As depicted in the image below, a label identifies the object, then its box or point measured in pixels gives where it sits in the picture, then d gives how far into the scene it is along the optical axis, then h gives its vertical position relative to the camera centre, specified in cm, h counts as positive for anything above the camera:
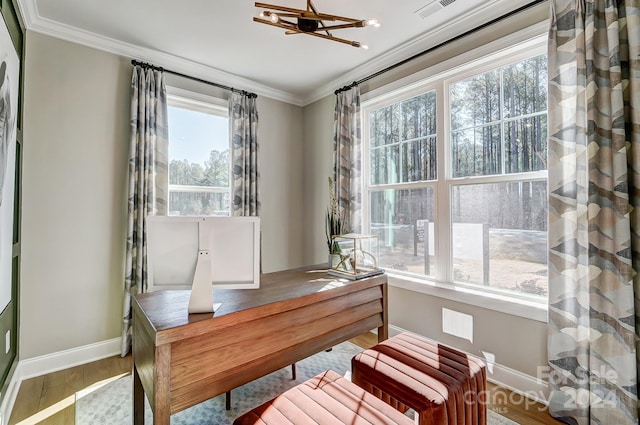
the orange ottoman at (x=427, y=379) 129 -76
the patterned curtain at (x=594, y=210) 163 +2
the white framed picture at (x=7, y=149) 171 +42
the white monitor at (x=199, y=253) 138 -17
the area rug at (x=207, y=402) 188 -125
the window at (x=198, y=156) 319 +67
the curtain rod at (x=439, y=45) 211 +145
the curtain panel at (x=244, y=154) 346 +72
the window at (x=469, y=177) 220 +32
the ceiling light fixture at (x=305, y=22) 162 +110
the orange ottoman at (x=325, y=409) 111 -75
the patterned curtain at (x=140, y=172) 274 +42
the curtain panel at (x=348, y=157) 327 +65
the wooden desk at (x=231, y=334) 123 -57
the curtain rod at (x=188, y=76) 283 +145
